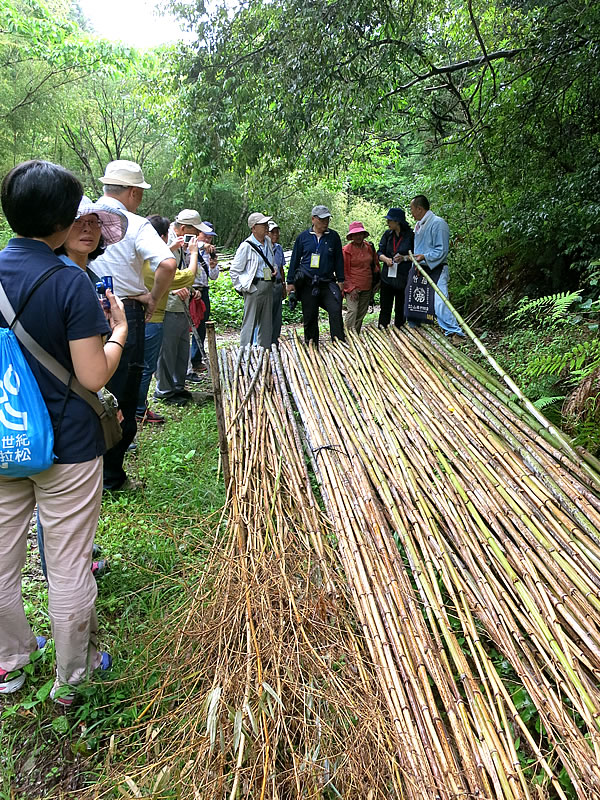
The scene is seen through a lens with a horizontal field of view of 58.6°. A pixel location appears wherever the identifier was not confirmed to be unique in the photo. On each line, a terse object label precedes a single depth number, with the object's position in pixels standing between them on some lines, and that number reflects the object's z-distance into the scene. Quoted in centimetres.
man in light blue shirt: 486
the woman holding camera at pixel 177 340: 478
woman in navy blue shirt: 162
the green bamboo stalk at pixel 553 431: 234
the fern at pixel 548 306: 401
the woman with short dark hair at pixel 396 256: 530
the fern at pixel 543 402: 336
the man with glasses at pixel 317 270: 489
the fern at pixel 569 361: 322
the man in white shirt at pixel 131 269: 297
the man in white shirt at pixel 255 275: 518
